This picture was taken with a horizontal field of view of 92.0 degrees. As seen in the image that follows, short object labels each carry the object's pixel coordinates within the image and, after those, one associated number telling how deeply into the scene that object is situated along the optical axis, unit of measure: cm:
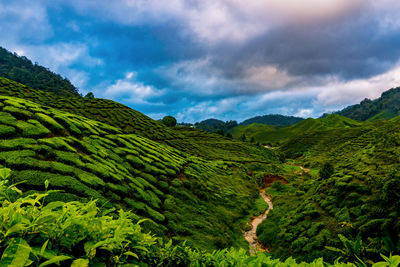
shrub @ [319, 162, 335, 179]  2164
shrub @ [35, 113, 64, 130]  1619
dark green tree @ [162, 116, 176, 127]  11044
